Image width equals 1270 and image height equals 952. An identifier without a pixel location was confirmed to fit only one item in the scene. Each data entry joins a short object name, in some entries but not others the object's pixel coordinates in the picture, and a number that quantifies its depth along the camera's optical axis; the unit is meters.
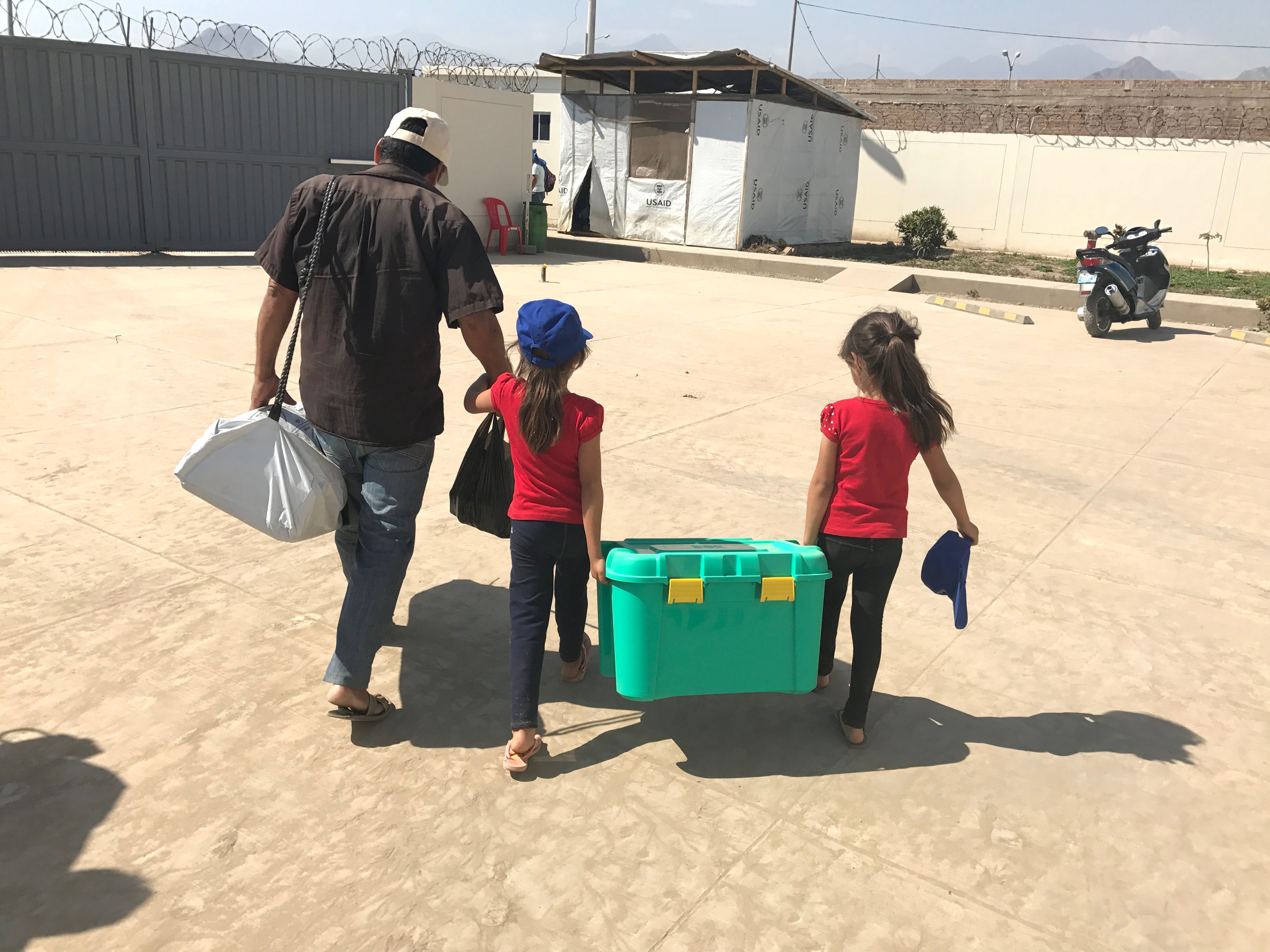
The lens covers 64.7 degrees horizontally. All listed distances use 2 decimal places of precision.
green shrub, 18.97
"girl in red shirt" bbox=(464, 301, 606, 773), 2.61
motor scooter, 11.14
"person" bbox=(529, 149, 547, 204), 18.64
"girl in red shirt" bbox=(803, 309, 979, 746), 2.80
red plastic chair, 17.33
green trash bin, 17.53
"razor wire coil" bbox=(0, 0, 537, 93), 13.31
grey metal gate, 12.99
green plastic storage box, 2.65
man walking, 2.75
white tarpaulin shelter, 18.20
